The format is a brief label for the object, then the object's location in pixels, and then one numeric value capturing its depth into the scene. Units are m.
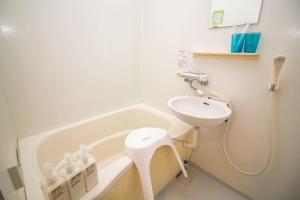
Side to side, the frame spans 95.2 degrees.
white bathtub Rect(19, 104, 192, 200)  0.82
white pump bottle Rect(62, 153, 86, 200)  0.62
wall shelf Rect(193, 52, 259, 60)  0.98
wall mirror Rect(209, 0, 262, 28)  0.96
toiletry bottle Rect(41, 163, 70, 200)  0.57
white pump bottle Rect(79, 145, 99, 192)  0.69
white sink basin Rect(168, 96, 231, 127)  0.97
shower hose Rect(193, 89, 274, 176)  1.02
